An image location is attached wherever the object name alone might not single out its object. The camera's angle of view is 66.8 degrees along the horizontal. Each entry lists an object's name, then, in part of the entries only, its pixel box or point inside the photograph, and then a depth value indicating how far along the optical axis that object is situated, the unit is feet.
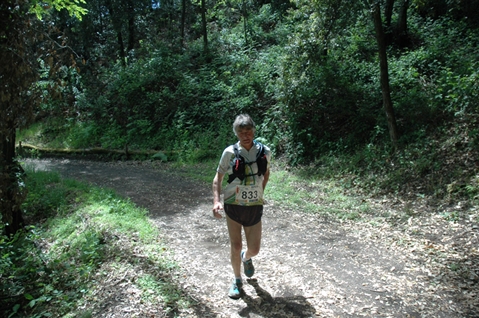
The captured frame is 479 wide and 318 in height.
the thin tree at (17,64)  16.83
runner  13.17
